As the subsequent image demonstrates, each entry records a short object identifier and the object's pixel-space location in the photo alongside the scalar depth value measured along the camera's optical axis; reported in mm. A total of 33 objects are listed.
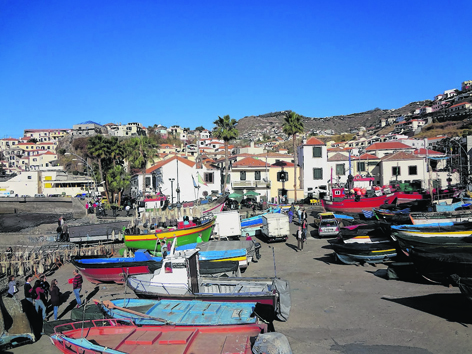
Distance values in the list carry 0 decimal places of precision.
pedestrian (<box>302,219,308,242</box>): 26572
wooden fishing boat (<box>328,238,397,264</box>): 19734
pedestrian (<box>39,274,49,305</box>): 14755
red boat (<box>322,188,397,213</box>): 41781
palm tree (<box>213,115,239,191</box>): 57094
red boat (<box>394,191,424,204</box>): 45156
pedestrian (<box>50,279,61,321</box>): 13891
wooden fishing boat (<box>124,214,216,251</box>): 25562
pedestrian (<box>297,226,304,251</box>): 24248
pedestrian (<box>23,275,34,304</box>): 14147
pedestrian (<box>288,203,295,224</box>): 35875
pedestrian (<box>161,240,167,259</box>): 18006
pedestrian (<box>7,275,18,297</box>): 15495
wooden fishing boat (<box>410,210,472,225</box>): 25594
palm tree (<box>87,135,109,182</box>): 54438
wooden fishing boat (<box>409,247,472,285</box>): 14547
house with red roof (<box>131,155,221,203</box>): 50750
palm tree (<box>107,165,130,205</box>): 51375
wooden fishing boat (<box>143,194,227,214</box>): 38156
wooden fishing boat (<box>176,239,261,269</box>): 19500
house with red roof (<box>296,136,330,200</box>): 56094
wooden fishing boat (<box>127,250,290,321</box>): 13281
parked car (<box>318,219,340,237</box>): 27922
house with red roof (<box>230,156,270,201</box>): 53781
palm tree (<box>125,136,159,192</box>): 58641
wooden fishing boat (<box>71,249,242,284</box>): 18500
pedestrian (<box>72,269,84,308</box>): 14961
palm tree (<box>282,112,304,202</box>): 58000
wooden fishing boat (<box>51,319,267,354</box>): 9695
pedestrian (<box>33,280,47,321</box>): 13758
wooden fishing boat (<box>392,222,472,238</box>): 20422
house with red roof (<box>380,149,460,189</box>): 59688
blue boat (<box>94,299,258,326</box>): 11320
